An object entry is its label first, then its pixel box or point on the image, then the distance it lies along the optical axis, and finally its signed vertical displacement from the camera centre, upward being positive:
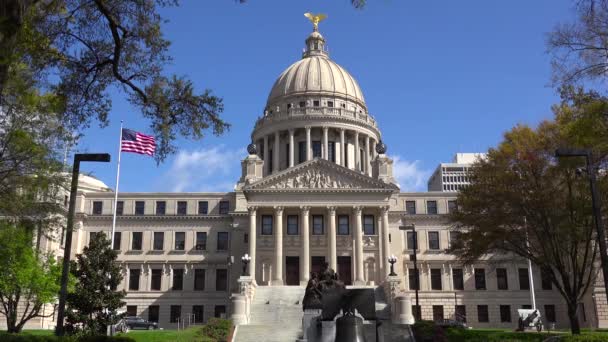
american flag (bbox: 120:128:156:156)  48.44 +12.39
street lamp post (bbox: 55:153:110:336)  19.83 +2.71
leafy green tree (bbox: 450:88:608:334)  30.58 +4.92
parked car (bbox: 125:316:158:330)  55.97 -2.45
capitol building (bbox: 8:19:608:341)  59.84 +6.70
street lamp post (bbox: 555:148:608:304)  21.22 +3.69
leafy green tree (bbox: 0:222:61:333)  44.04 +1.39
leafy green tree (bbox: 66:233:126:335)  35.31 +0.55
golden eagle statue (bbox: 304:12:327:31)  99.00 +45.46
